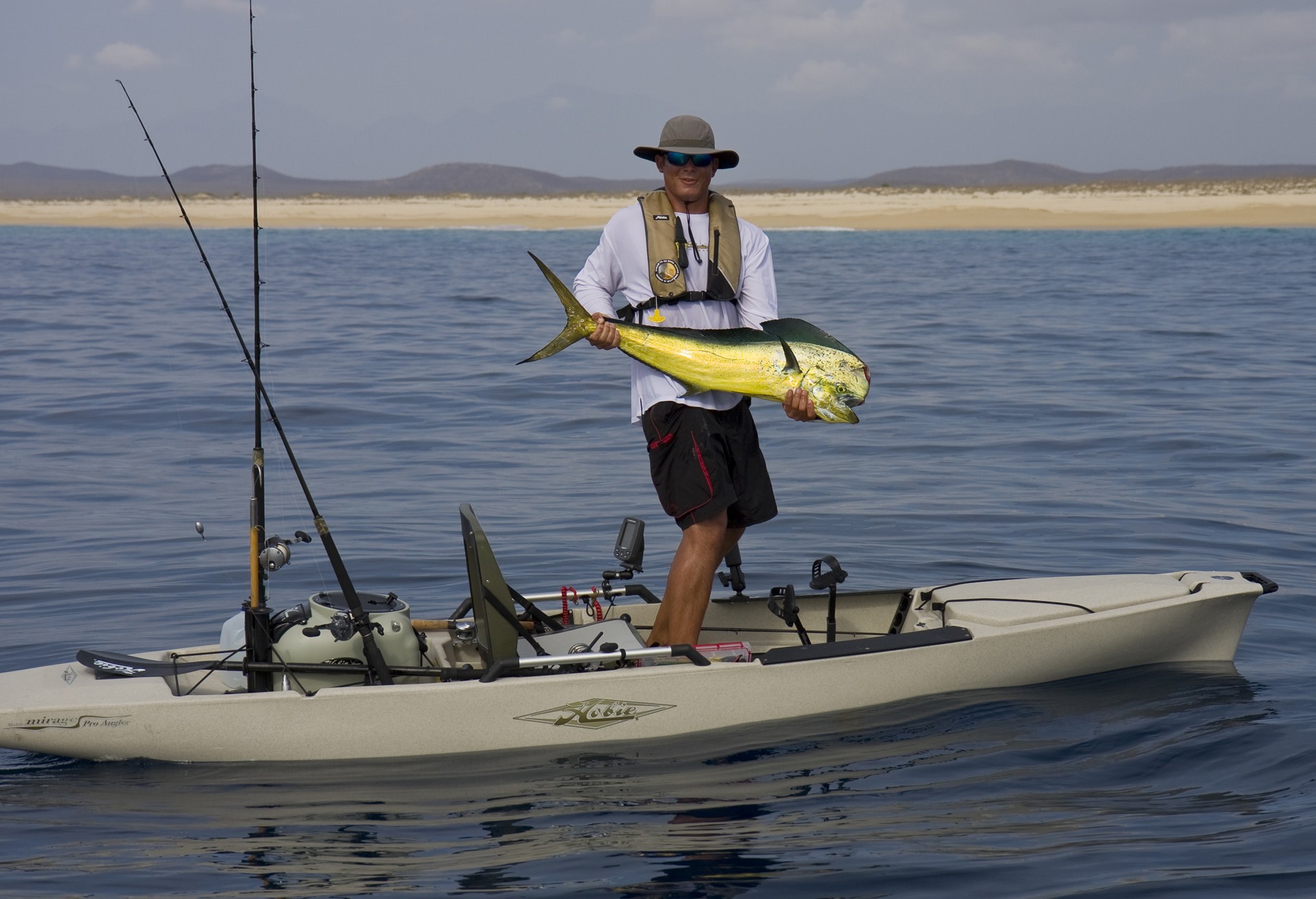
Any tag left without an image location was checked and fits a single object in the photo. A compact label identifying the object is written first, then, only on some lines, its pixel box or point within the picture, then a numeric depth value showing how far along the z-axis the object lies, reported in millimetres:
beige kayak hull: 5219
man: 5523
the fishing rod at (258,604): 5227
